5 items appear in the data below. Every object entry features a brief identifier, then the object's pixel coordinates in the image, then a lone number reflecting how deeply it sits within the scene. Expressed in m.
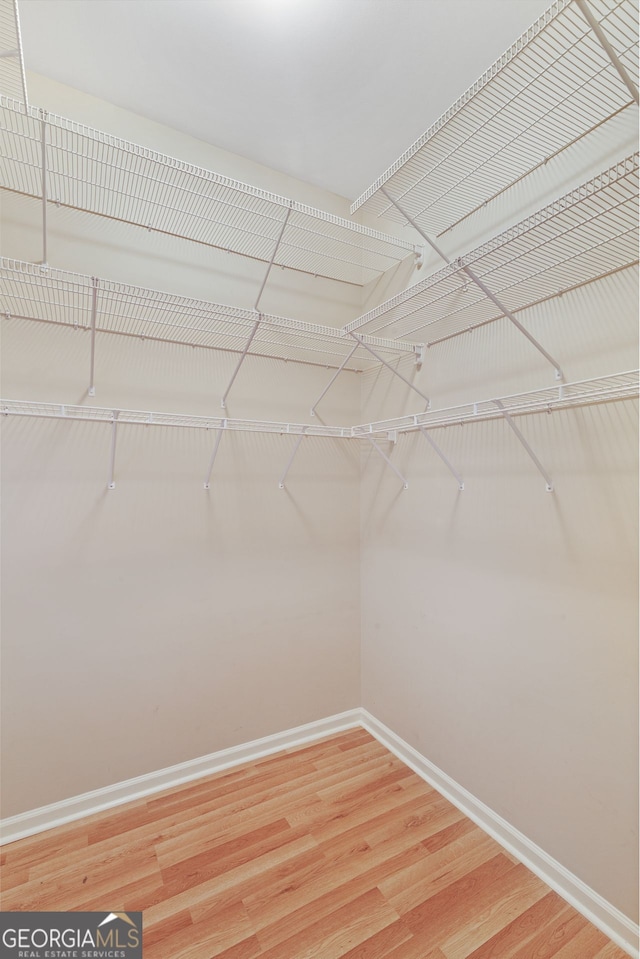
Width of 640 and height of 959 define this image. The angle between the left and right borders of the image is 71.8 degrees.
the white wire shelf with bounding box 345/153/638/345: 1.22
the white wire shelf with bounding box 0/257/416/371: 1.61
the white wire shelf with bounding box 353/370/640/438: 1.26
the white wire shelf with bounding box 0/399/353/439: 1.67
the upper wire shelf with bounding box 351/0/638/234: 1.25
